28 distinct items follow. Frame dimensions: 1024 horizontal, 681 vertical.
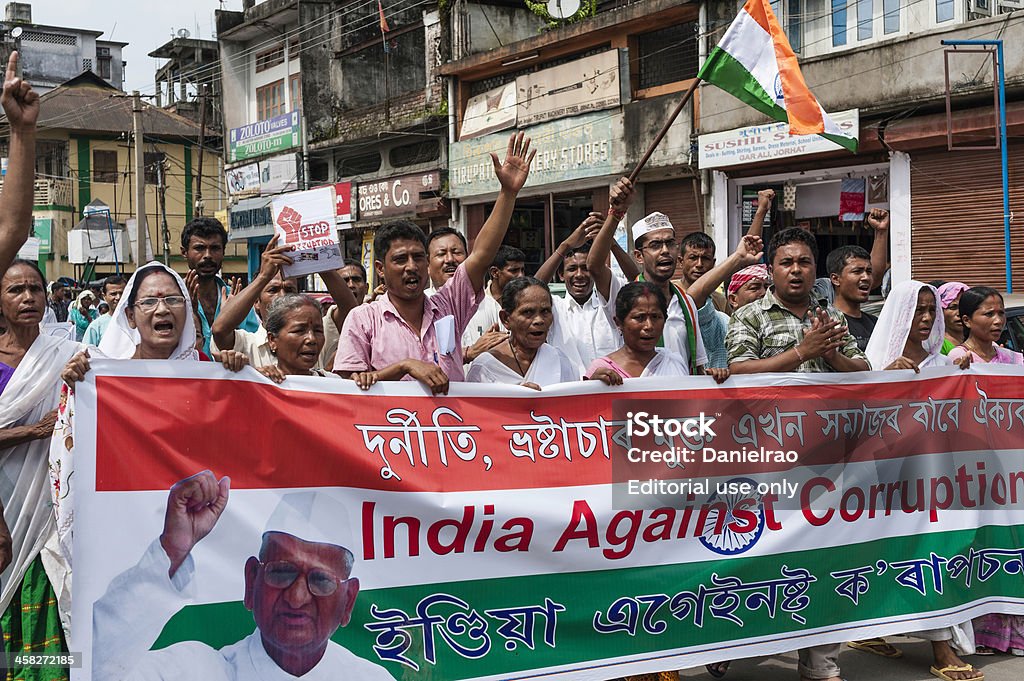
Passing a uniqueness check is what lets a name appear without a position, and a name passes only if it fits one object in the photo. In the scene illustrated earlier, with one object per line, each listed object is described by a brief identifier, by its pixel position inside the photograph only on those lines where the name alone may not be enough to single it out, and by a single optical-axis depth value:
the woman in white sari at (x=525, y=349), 4.32
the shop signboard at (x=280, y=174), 26.06
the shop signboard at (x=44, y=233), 38.19
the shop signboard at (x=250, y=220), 27.21
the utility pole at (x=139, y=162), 24.00
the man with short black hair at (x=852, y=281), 5.07
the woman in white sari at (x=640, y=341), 4.23
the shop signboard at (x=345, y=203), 23.84
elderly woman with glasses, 3.62
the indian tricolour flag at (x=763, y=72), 5.61
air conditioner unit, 12.49
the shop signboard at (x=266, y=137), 26.03
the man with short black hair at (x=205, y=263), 4.92
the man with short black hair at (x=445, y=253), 5.49
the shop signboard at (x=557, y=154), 17.19
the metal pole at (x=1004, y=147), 11.26
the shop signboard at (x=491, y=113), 19.48
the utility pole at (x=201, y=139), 30.03
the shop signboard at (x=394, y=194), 21.39
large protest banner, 3.42
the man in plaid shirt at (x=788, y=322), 4.57
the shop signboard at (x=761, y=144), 13.52
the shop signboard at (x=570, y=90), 17.14
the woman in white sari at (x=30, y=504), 3.71
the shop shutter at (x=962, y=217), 12.45
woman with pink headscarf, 5.71
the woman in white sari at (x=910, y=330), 4.90
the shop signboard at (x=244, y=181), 27.89
